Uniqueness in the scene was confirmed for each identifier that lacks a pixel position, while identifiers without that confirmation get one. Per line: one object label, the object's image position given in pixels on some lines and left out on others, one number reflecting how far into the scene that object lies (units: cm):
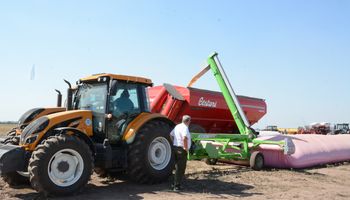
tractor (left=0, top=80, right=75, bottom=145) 855
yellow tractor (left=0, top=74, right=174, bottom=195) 698
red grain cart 1471
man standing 826
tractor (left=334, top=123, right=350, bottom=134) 3931
